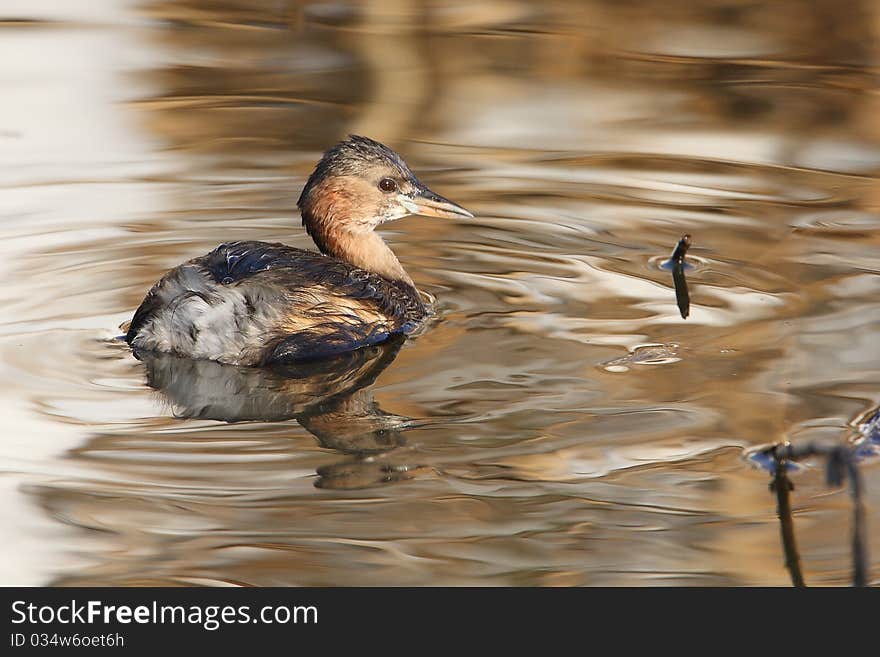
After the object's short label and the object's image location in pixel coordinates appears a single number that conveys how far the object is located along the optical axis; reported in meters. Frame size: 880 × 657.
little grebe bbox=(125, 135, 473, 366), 11.29
